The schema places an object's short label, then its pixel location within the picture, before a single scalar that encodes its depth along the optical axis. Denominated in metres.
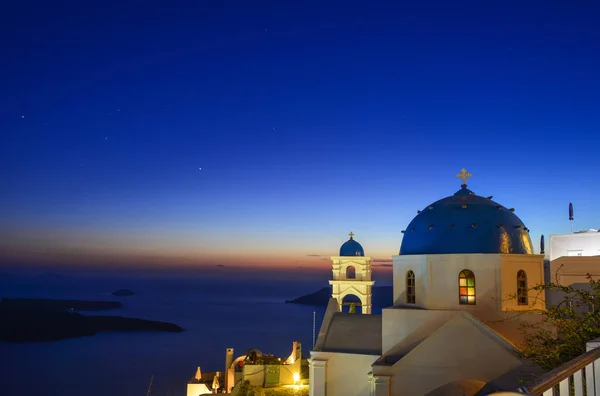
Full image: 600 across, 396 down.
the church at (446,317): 14.09
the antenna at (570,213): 34.56
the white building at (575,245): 27.61
